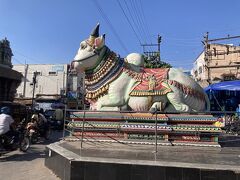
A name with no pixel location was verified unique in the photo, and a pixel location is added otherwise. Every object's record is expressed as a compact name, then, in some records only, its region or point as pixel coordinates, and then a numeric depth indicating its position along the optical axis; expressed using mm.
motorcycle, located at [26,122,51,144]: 6742
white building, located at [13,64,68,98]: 24361
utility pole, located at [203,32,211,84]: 16483
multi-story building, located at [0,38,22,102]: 9901
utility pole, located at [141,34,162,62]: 15872
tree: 14125
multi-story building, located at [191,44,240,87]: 16749
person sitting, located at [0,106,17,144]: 4768
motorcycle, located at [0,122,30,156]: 4880
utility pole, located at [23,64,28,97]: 24516
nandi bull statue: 3920
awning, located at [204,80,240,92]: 7323
